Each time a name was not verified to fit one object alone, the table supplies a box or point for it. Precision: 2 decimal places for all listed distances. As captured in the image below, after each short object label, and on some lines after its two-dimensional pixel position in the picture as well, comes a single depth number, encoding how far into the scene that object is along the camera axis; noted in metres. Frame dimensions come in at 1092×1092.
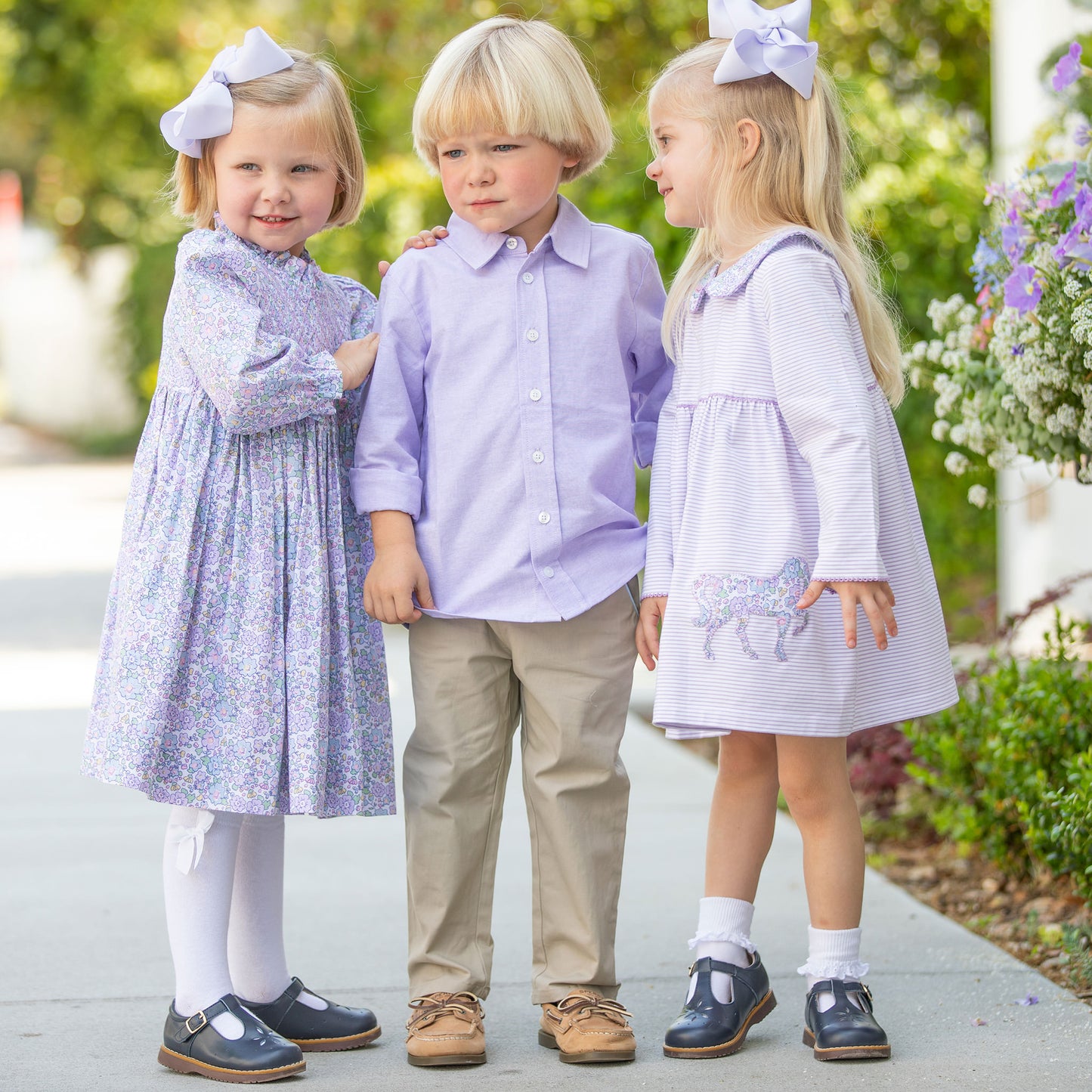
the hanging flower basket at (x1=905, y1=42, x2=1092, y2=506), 5.24
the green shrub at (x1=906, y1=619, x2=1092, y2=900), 6.17
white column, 11.00
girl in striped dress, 4.71
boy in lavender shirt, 4.92
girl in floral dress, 4.77
